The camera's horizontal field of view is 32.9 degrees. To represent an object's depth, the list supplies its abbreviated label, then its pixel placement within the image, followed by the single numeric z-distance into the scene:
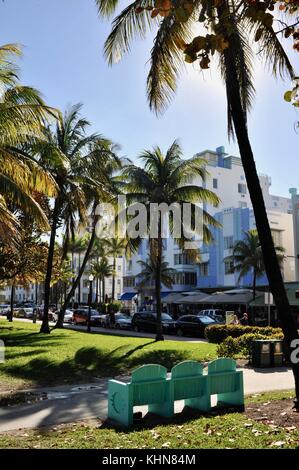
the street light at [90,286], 30.94
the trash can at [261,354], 14.48
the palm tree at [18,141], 12.71
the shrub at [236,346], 16.34
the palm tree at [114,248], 70.44
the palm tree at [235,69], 8.38
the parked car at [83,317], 43.09
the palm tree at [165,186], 24.23
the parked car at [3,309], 66.06
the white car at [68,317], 48.58
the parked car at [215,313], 36.14
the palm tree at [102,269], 74.56
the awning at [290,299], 34.11
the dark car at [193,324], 32.06
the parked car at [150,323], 34.69
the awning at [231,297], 39.28
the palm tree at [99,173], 27.12
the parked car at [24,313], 59.13
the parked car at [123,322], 38.47
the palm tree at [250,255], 40.88
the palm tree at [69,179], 25.72
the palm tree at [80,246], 79.12
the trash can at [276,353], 14.66
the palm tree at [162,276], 56.31
